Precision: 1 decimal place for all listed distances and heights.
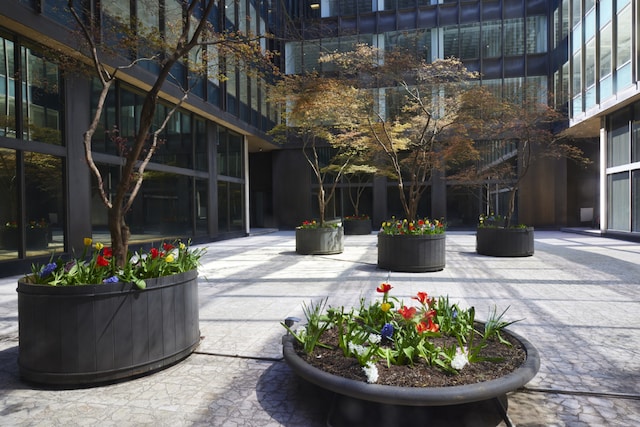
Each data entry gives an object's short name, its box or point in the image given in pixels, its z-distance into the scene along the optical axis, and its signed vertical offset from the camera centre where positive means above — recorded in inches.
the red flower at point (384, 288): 142.0 -28.8
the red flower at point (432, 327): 122.0 -36.8
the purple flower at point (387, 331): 130.5 -40.3
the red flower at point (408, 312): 127.0 -33.7
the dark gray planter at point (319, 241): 544.4 -44.6
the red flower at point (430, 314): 139.8 -37.9
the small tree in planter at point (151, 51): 163.8 +84.4
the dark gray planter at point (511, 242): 498.0 -45.3
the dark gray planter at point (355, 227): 908.0 -43.9
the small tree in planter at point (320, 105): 486.0 +130.7
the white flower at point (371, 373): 107.2 -44.4
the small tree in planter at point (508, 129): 499.8 +108.1
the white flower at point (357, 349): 121.0 -42.9
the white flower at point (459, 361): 112.3 -43.6
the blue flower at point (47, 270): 145.0 -21.1
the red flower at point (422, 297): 139.6 -31.3
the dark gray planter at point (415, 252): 380.8 -43.4
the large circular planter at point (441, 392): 100.9 -47.9
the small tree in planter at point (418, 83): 447.2 +150.7
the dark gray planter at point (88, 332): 136.1 -42.1
